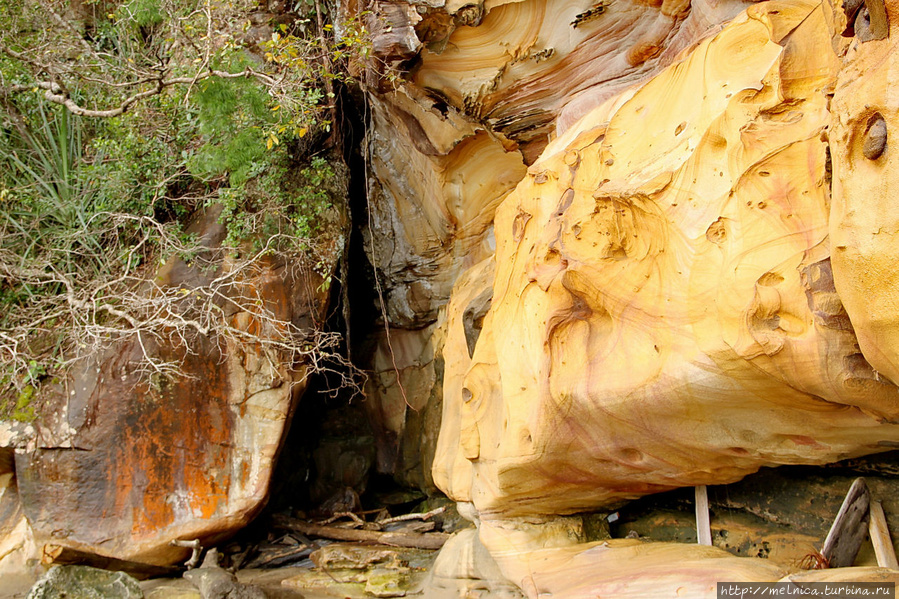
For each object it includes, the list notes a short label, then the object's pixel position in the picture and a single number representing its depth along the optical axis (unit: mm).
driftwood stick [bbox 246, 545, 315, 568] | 6773
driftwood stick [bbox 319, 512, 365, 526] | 7277
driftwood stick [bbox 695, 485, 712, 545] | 4357
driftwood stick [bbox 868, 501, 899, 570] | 3506
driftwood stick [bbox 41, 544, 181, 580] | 5414
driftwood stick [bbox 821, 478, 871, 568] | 3564
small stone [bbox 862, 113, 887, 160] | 2047
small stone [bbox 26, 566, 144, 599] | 4840
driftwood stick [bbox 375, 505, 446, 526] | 7160
